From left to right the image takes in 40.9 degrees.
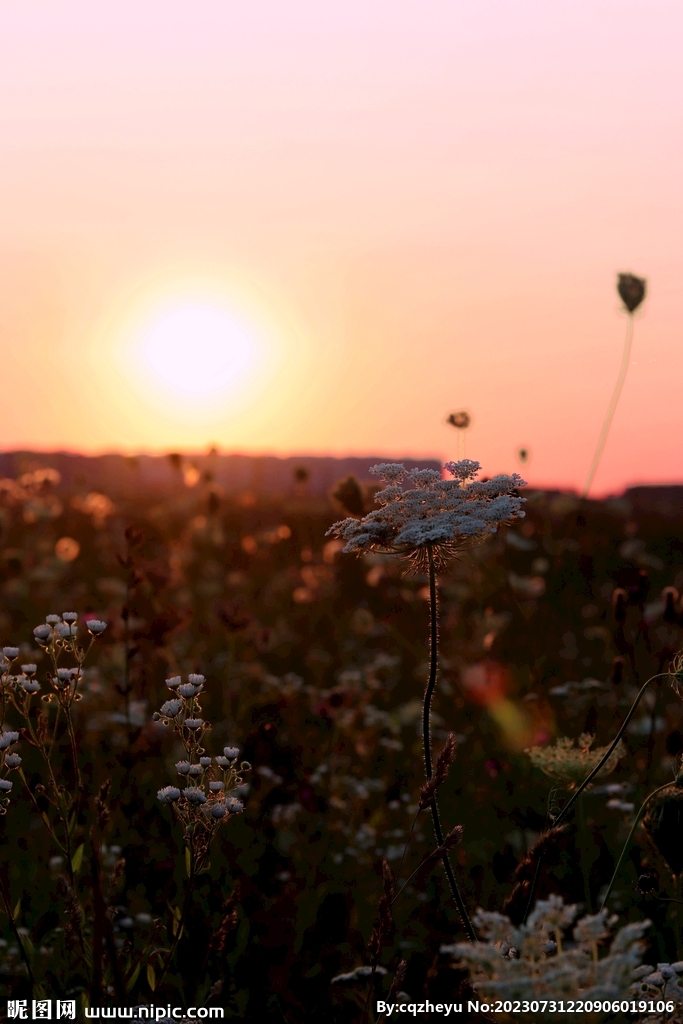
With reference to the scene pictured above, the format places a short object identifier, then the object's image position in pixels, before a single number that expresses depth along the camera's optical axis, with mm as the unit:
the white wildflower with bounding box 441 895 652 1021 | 1938
